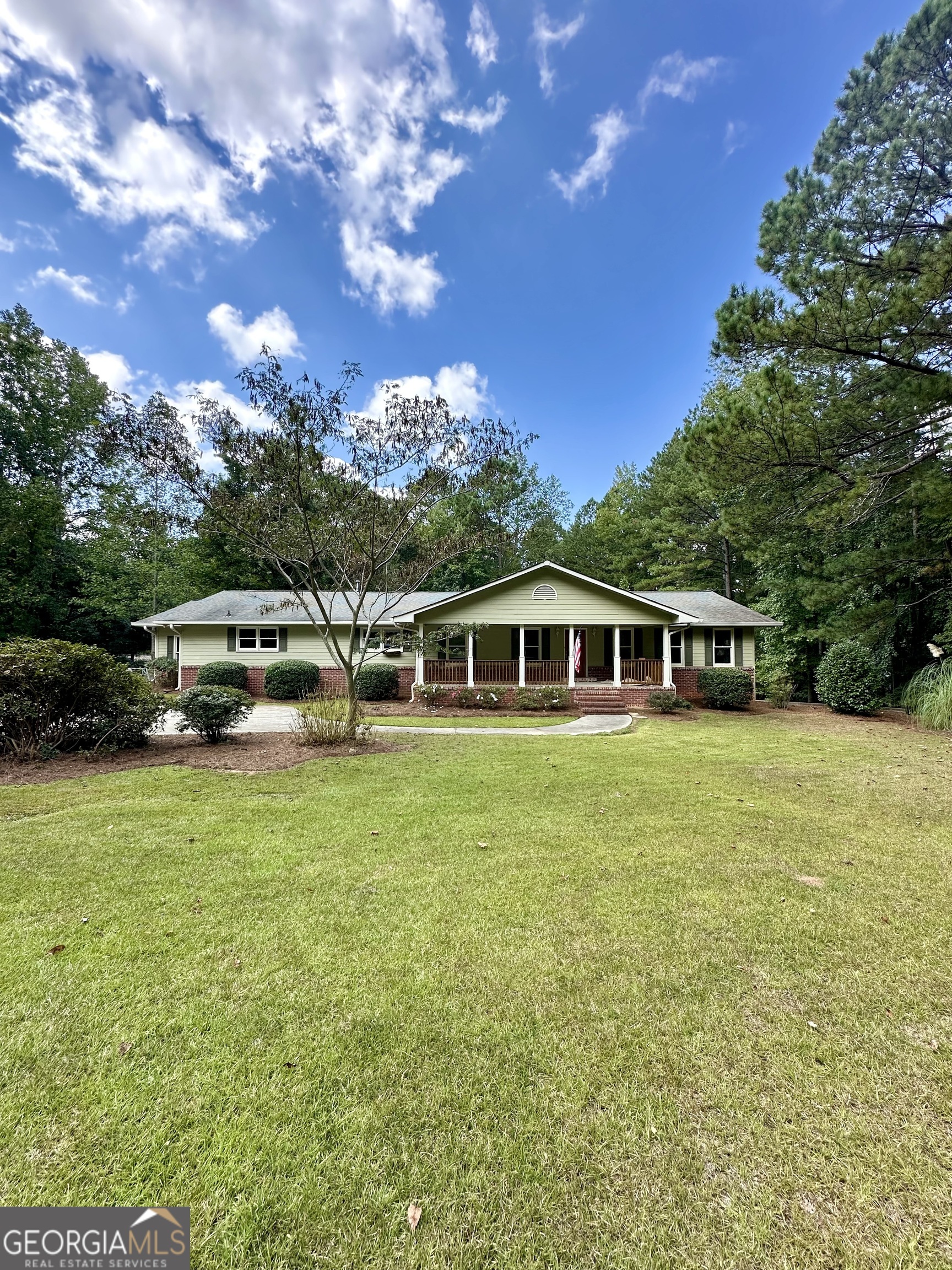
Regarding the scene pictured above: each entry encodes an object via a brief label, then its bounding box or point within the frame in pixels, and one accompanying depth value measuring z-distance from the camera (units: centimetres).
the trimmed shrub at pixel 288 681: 1794
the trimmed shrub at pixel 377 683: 1758
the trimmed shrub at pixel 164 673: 2005
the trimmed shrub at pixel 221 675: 1791
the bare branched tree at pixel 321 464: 819
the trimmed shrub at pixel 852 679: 1427
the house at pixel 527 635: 1670
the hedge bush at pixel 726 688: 1590
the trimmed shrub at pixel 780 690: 1622
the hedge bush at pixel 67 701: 721
